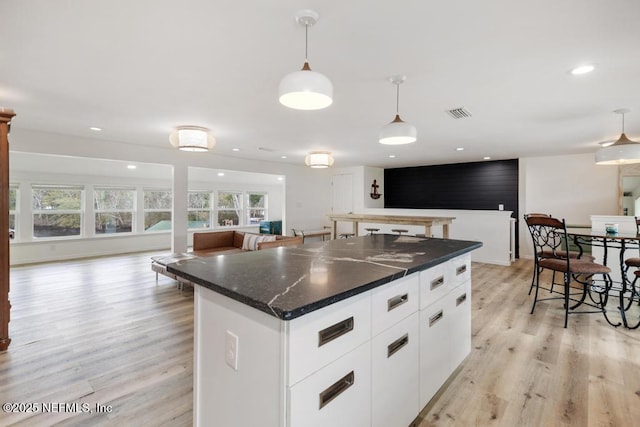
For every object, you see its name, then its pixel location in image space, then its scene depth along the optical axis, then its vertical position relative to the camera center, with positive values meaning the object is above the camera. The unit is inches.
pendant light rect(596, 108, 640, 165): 131.6 +27.6
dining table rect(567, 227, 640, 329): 120.3 -21.8
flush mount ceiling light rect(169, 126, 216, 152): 152.9 +38.0
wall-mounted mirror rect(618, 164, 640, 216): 215.6 +16.8
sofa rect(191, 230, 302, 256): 197.2 -22.9
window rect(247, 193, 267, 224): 410.0 +5.1
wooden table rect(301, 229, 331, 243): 317.7 -24.5
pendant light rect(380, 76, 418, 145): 90.5 +24.3
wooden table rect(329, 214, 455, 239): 180.9 -5.7
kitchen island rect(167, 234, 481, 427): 39.8 -20.6
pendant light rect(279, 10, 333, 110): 60.0 +25.8
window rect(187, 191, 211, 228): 359.9 +1.7
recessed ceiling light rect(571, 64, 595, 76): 85.7 +42.3
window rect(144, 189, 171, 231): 331.6 +0.3
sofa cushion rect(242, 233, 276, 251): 206.4 -21.0
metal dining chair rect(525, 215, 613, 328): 115.9 -22.3
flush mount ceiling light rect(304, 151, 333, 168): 216.2 +37.7
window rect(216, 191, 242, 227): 381.7 +3.2
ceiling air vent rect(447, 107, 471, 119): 127.4 +44.2
